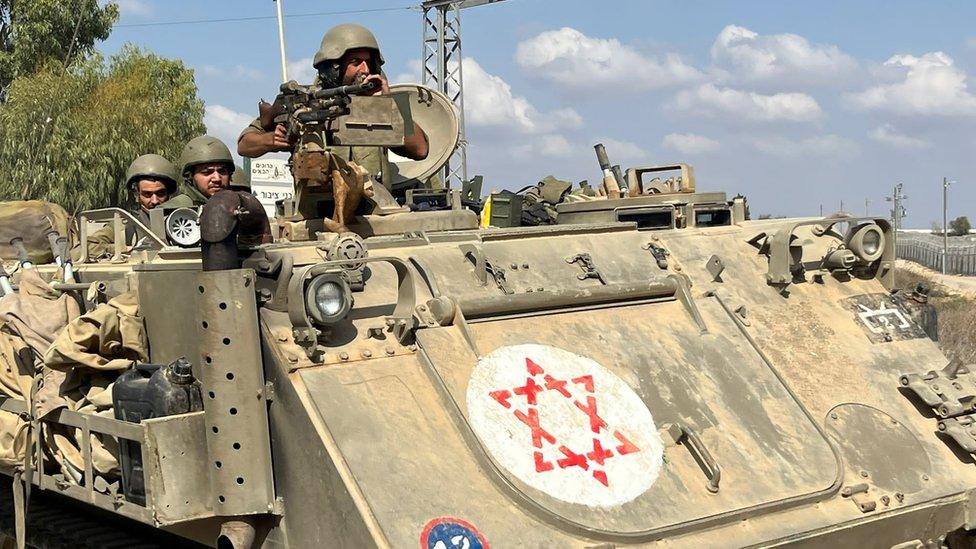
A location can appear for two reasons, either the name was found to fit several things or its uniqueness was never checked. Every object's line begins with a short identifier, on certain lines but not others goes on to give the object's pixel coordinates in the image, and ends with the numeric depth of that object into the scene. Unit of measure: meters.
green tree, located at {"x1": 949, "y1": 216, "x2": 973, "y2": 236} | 80.56
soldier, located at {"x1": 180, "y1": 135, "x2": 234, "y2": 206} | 8.95
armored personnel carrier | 4.99
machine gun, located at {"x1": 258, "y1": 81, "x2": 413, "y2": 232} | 6.57
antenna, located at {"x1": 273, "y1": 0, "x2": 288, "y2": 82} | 9.26
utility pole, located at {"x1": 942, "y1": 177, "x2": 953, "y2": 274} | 39.00
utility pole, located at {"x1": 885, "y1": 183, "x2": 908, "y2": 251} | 33.16
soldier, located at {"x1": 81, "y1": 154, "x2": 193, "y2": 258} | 9.77
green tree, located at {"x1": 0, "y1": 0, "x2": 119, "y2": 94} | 32.62
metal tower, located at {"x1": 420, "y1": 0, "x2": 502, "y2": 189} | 24.67
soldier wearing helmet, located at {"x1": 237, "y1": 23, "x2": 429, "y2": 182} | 7.37
